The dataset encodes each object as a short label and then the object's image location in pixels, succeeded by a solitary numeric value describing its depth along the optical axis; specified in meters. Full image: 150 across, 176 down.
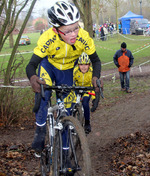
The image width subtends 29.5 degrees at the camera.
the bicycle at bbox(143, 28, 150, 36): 41.24
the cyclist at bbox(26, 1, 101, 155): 3.87
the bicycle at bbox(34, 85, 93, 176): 3.11
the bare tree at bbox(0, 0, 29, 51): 7.72
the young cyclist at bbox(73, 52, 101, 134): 6.15
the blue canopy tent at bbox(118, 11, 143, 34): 48.41
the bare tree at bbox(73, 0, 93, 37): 14.39
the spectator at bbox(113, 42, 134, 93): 12.41
